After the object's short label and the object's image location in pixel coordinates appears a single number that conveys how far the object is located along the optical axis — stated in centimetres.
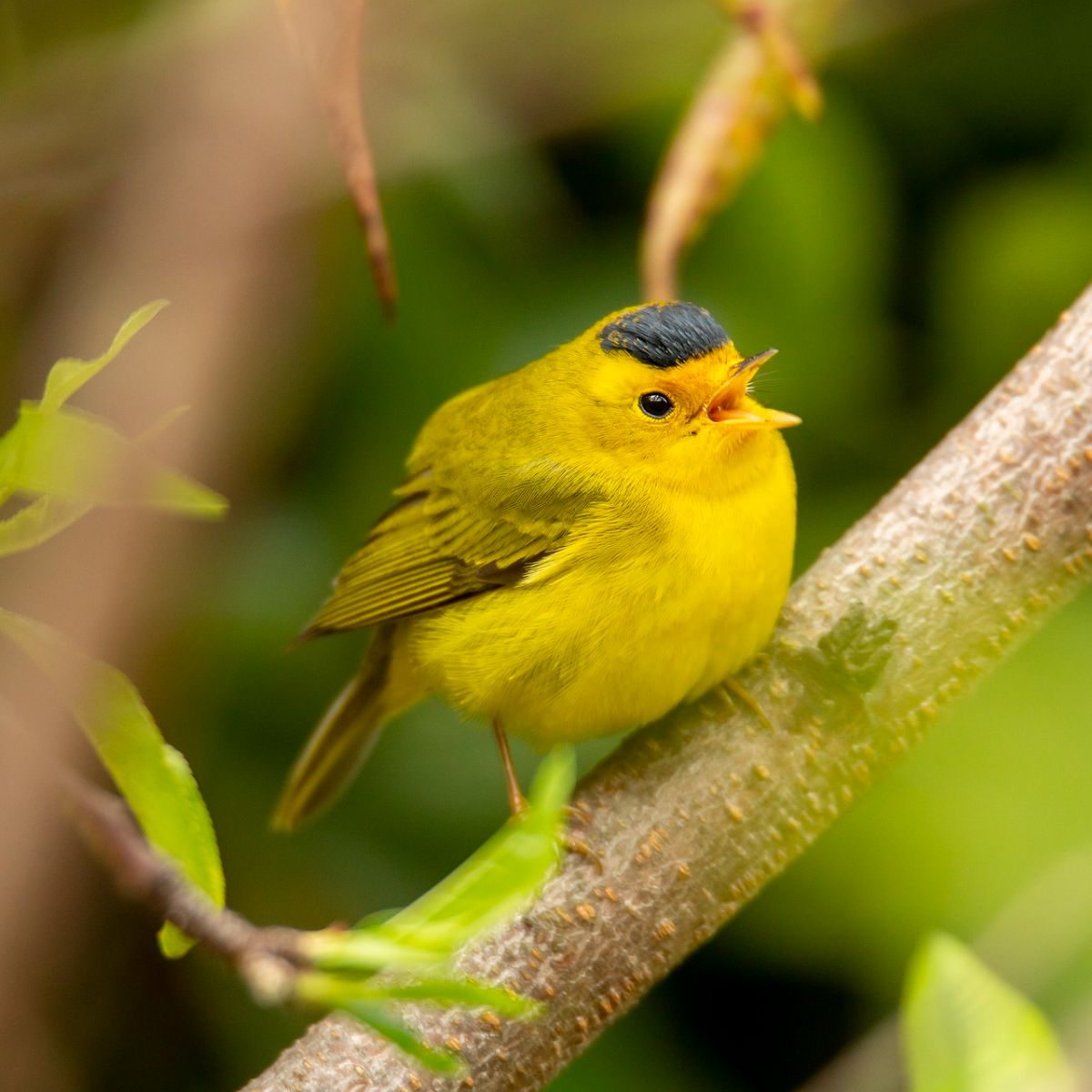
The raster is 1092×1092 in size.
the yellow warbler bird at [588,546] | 341
